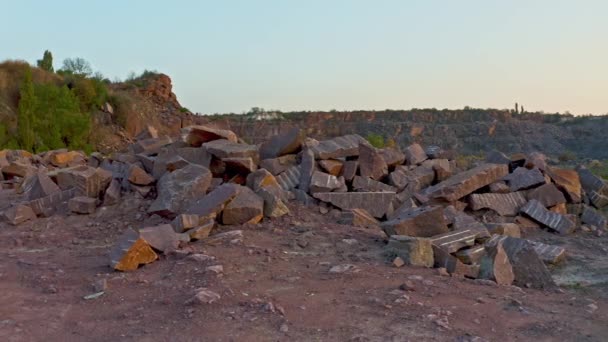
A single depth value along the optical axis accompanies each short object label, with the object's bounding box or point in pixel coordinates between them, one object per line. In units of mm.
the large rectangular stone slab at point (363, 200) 7641
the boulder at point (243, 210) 6723
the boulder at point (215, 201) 6605
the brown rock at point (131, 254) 5367
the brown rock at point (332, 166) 8148
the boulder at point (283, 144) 8586
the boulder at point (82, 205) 7723
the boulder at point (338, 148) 8406
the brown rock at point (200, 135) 8594
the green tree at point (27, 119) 19670
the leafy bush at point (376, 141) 16147
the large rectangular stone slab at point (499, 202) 8250
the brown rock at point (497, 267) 5207
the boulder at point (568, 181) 8984
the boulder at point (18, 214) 7711
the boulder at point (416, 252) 5555
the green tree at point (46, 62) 31819
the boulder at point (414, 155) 9266
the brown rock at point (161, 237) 5734
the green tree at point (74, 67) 31984
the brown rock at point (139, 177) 8055
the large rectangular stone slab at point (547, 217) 7998
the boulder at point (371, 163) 8320
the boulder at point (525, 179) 8695
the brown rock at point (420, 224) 6258
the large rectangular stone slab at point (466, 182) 8016
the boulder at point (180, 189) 7094
